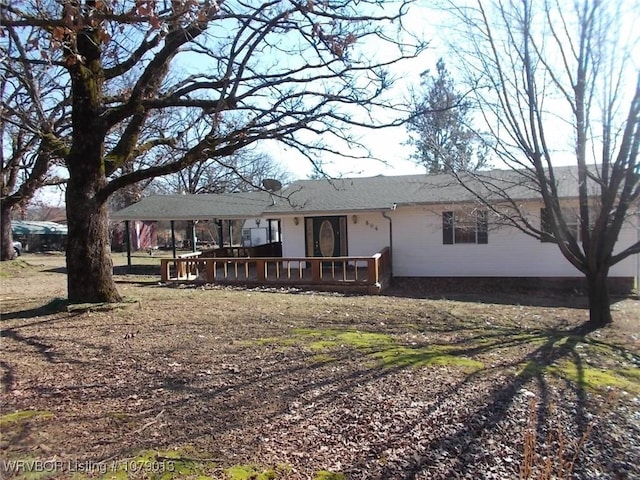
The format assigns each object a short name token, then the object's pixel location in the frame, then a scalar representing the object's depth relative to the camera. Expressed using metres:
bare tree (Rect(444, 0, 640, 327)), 9.30
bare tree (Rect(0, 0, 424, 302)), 7.98
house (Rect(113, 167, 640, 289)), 16.53
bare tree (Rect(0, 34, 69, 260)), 8.05
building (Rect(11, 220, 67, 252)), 48.31
